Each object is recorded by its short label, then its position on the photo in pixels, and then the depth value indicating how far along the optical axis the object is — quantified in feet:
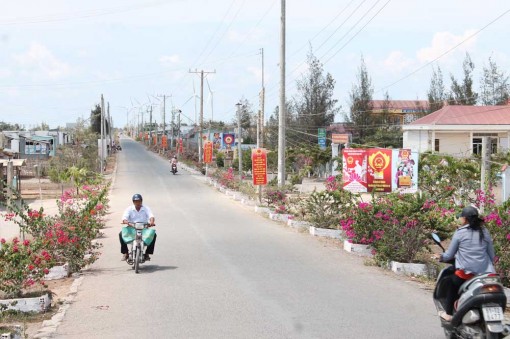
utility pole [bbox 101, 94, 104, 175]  194.90
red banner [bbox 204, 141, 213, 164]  170.44
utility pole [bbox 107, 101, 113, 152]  295.69
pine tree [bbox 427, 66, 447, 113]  189.16
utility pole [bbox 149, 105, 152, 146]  416.77
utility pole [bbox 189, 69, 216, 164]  207.30
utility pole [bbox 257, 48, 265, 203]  131.03
